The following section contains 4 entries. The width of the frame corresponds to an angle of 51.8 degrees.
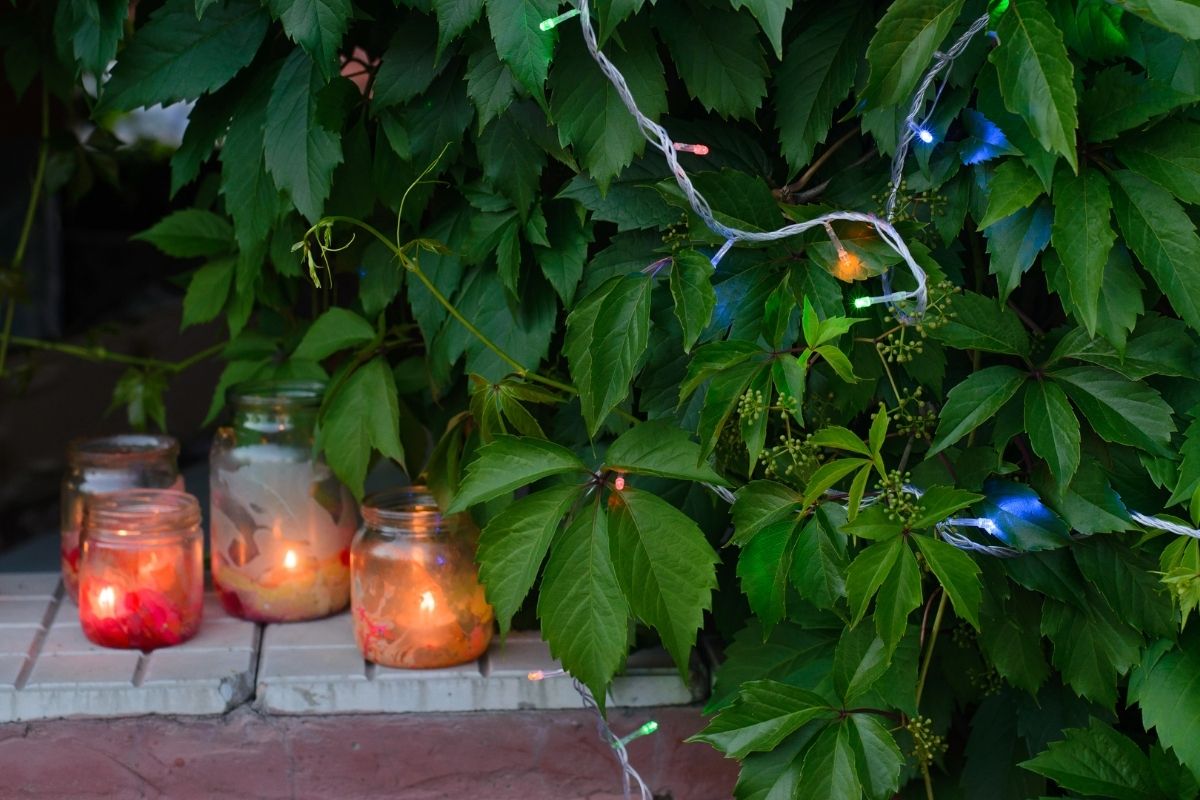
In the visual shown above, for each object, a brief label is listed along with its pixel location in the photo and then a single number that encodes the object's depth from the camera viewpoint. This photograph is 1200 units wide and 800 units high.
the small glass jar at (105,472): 1.37
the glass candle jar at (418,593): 1.17
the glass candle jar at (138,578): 1.21
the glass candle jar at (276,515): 1.29
